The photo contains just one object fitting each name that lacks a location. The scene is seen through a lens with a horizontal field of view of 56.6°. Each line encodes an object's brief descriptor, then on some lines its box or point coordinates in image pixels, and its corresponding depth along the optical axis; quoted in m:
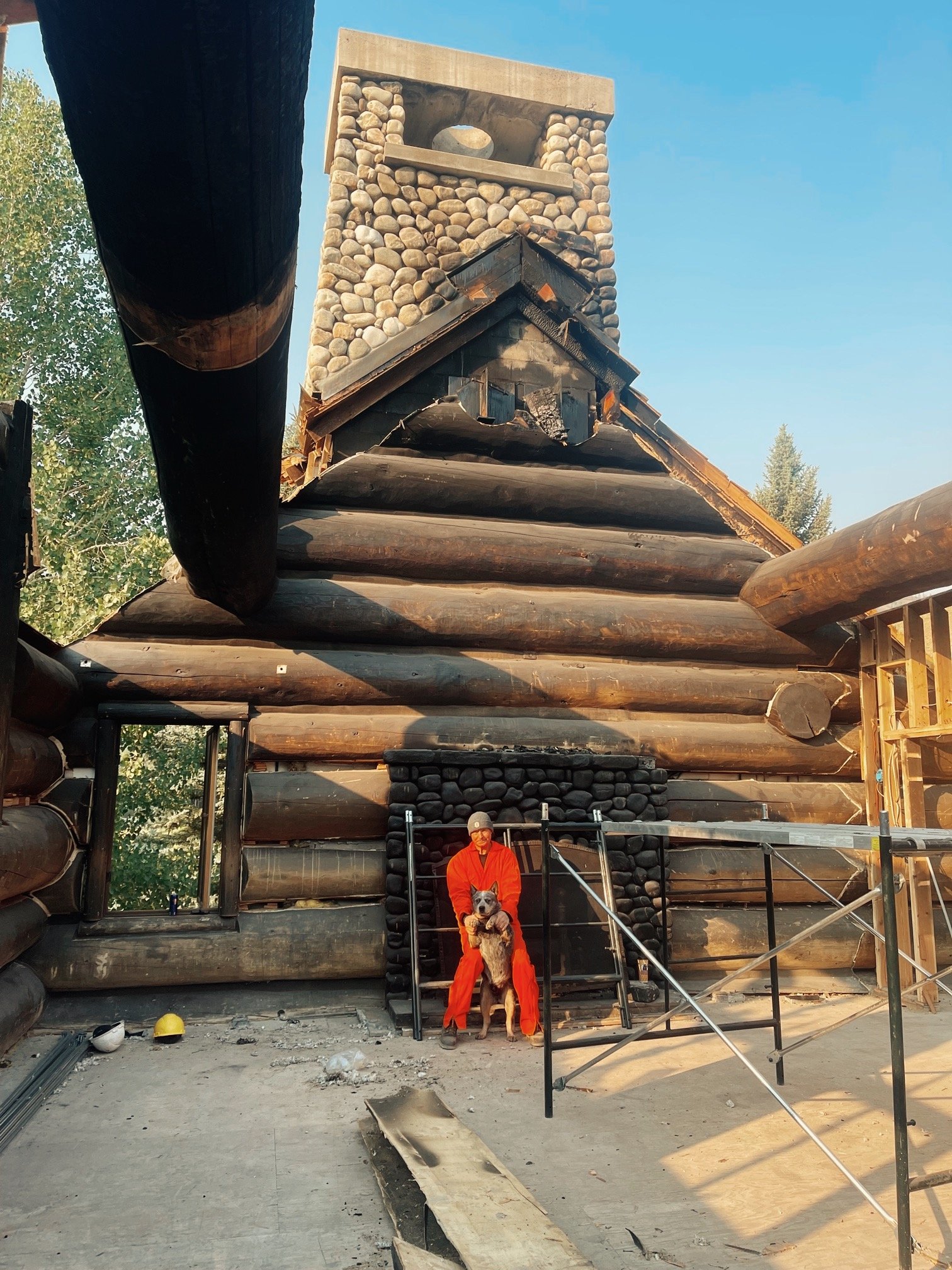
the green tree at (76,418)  16.61
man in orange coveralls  7.21
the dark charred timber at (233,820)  8.16
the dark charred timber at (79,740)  8.23
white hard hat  6.88
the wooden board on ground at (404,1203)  3.62
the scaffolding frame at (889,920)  3.37
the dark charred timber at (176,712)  8.34
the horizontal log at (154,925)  7.88
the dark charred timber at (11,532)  5.87
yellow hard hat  7.18
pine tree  32.38
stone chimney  13.84
